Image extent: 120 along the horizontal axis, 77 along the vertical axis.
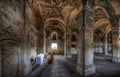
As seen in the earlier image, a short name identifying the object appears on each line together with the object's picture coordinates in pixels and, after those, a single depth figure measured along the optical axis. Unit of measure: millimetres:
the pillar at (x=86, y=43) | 4602
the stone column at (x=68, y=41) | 10327
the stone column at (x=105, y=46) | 15161
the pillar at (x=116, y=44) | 7716
